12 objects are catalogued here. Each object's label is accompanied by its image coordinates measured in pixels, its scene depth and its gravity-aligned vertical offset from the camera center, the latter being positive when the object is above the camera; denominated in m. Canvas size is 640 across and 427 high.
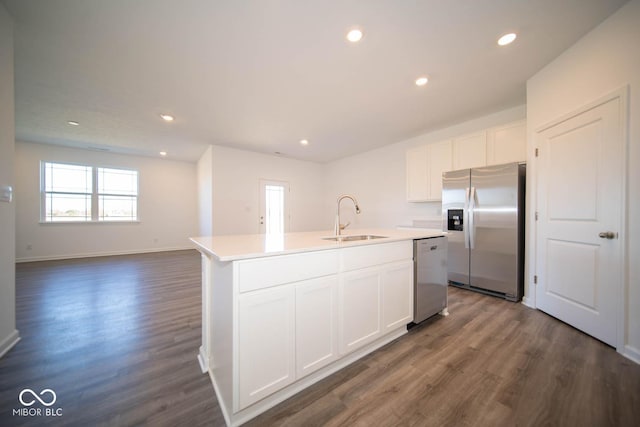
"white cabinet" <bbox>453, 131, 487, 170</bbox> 3.25 +0.94
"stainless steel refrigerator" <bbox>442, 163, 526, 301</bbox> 2.76 -0.21
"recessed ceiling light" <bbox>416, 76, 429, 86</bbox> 2.52 +1.54
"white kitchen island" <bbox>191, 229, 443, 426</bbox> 1.18 -0.64
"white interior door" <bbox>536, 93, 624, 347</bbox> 1.80 -0.06
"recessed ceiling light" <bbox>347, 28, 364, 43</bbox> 1.86 +1.54
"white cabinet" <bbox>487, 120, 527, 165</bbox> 2.91 +0.95
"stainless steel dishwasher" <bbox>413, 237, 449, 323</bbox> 2.12 -0.67
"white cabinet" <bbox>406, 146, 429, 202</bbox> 3.96 +0.69
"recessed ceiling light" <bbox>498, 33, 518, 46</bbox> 1.92 +1.55
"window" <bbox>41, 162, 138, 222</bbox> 5.25 +0.49
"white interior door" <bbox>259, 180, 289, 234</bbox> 5.77 +0.17
